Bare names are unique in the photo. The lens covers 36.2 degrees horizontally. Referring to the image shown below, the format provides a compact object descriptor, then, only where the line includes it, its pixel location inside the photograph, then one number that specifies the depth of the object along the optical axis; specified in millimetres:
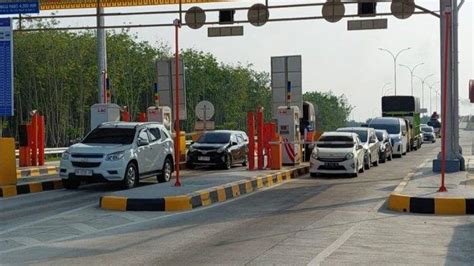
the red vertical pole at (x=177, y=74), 15860
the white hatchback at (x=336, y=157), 22078
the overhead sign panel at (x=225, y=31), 26719
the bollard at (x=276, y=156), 22312
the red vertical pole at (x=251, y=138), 22438
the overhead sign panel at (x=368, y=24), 25250
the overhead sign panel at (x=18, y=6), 22469
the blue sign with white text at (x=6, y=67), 17969
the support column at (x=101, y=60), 29380
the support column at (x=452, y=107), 20406
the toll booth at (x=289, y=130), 24297
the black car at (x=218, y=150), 25891
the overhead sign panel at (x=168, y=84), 26583
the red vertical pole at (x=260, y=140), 22978
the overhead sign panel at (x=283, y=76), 25062
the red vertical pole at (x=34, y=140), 24547
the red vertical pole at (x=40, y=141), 25000
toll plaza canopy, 28297
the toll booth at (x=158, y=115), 26350
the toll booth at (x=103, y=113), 24281
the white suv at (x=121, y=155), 17328
